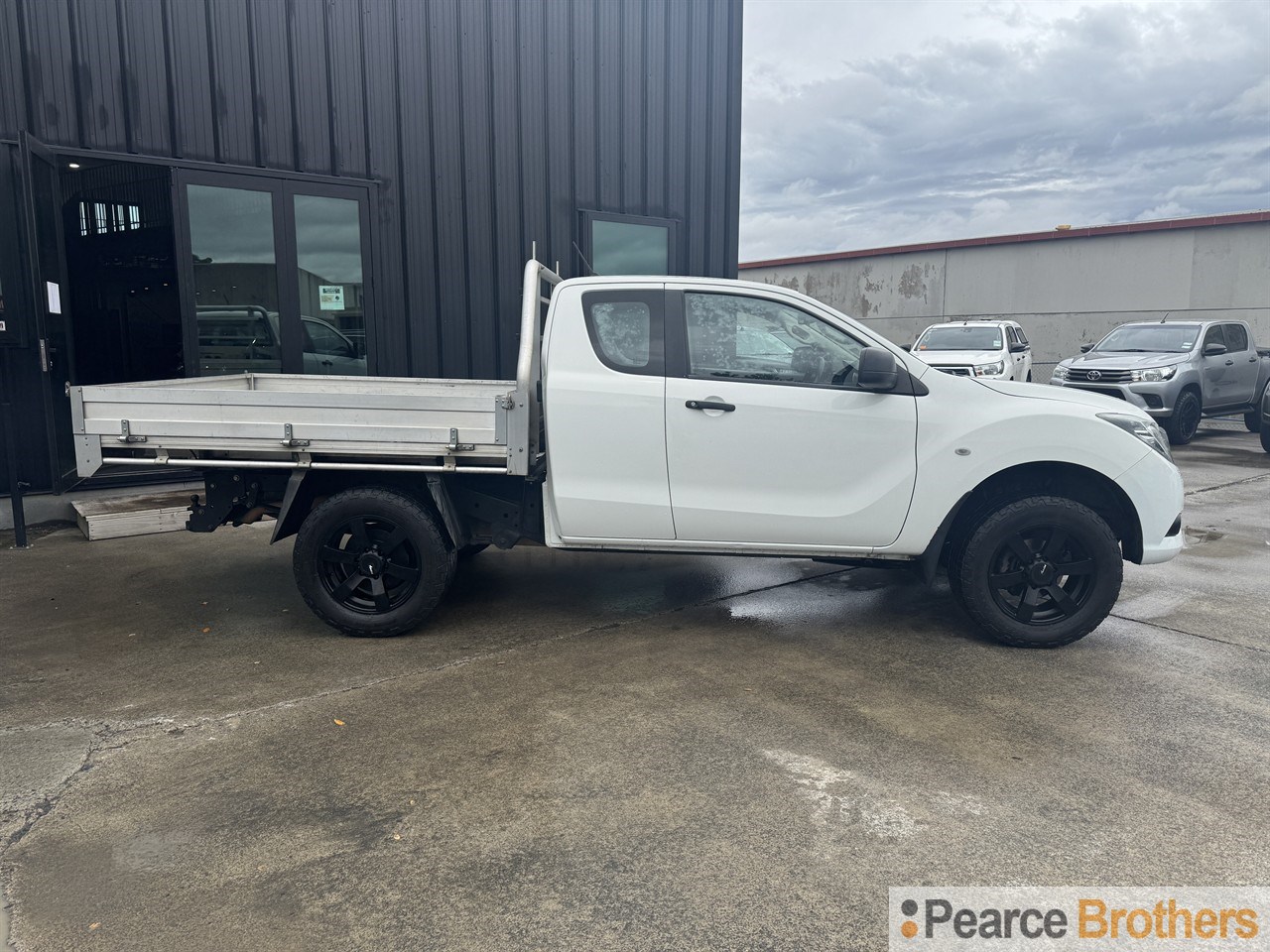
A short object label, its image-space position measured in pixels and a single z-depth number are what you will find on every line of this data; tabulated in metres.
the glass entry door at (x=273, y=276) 7.89
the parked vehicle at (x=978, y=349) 14.66
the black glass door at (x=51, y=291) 6.57
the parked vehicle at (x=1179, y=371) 13.02
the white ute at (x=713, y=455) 4.51
